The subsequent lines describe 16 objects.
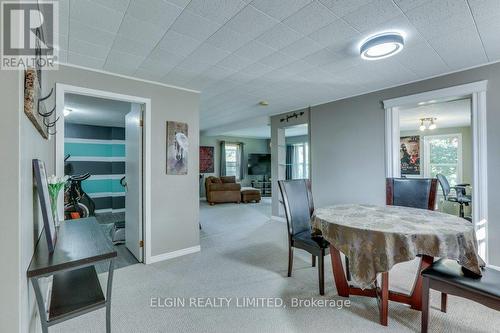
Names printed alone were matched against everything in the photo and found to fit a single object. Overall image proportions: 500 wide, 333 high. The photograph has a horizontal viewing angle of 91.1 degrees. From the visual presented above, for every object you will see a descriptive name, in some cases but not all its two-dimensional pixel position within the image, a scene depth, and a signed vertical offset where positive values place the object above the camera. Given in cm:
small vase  177 -28
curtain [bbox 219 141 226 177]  947 +33
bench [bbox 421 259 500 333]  141 -72
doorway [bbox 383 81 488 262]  275 +53
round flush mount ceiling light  203 +105
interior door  315 -20
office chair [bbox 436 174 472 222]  526 -60
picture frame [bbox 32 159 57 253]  125 -17
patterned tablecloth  156 -49
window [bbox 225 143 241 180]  970 +30
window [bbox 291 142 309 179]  907 +29
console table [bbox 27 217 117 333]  111 -52
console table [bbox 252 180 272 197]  1011 -81
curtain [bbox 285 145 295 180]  967 +53
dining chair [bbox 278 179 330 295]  229 -59
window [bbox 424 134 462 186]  656 +29
